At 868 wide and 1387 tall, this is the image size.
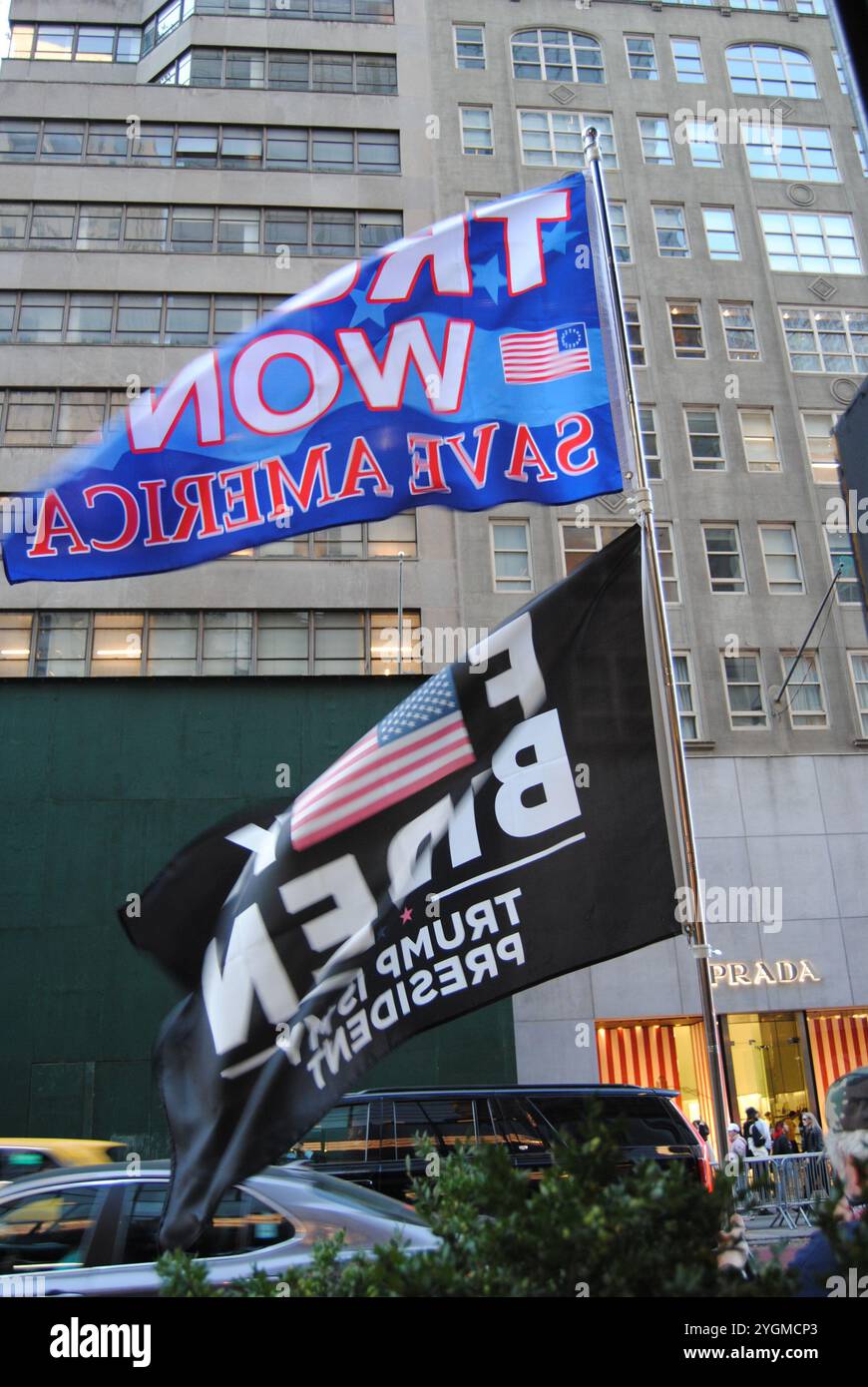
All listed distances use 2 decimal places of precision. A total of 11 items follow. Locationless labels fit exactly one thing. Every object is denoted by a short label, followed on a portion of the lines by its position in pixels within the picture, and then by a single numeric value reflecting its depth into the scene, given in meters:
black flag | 4.62
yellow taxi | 10.79
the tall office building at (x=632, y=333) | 23.11
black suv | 10.33
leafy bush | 2.94
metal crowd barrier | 13.89
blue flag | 6.41
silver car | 5.84
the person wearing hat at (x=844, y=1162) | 2.91
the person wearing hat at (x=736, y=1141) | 16.03
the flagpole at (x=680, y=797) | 4.71
